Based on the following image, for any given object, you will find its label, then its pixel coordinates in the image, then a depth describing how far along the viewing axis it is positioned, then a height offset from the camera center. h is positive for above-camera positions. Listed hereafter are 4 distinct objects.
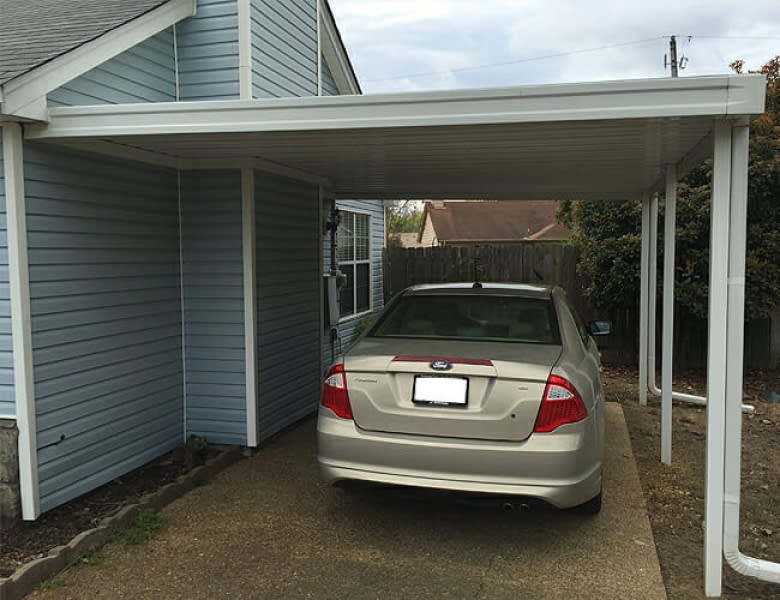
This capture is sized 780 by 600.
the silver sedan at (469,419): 3.71 -0.91
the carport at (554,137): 3.39 +0.71
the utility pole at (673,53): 20.33 +5.92
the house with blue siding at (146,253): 4.17 +0.04
